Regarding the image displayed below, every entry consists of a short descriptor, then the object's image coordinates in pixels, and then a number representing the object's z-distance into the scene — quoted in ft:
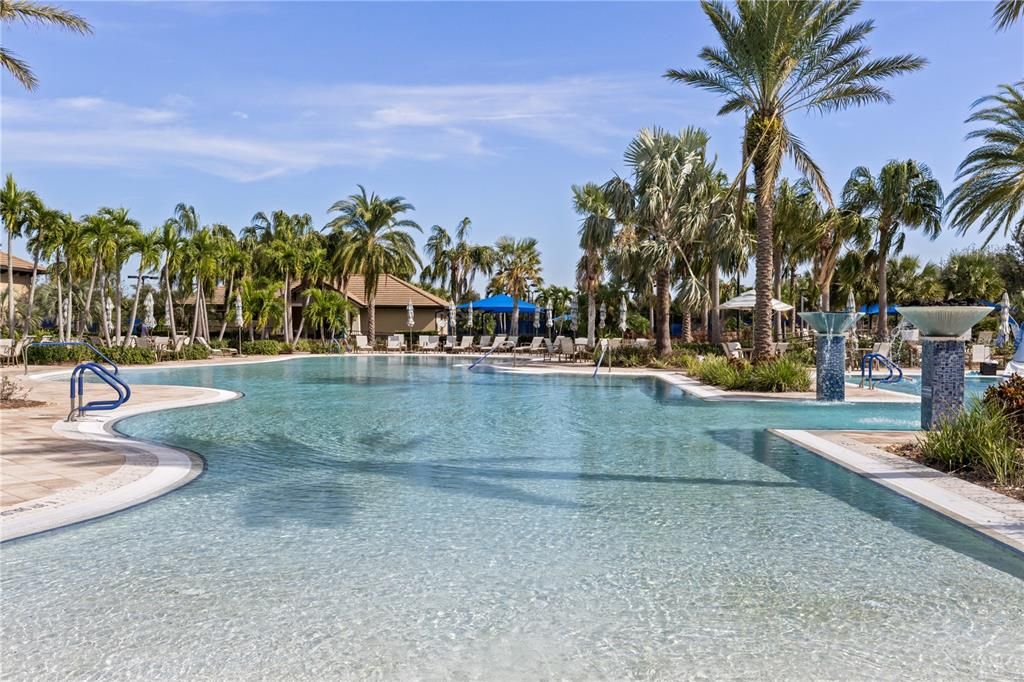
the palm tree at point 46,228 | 90.58
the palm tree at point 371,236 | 135.64
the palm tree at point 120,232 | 91.56
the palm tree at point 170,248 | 100.68
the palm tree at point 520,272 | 154.71
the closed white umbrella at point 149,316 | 105.50
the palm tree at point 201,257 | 109.40
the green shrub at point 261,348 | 114.11
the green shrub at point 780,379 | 53.88
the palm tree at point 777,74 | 56.70
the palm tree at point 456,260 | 216.13
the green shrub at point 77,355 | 81.46
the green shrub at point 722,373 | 55.88
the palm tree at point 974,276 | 135.13
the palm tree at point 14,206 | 87.35
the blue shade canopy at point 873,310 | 142.51
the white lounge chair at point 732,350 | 70.74
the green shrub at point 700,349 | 84.89
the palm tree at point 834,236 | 105.81
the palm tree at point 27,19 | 43.55
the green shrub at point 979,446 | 22.82
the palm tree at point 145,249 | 93.71
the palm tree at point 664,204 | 81.20
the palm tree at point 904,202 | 100.07
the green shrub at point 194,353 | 95.99
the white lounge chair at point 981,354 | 77.15
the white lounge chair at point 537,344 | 112.27
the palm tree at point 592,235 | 90.63
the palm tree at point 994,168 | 67.46
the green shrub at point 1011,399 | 27.20
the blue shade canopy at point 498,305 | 140.87
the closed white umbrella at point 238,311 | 109.81
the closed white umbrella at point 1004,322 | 82.04
